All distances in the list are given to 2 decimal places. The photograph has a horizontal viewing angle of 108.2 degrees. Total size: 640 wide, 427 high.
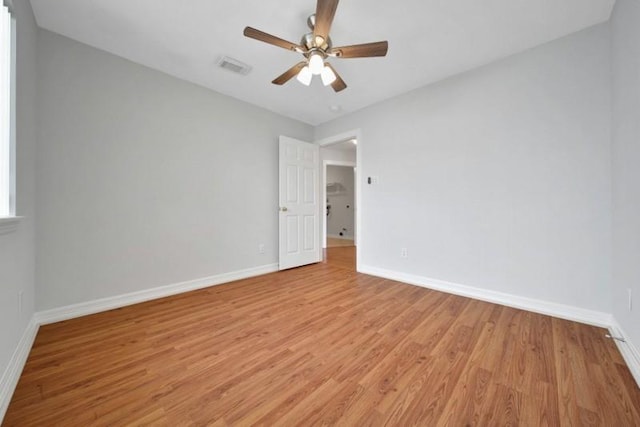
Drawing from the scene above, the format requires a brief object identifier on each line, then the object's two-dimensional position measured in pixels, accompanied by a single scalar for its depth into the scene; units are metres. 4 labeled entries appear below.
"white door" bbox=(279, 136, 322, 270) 3.57
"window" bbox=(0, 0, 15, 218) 1.27
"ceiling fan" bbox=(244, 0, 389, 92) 1.62
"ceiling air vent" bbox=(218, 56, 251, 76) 2.34
